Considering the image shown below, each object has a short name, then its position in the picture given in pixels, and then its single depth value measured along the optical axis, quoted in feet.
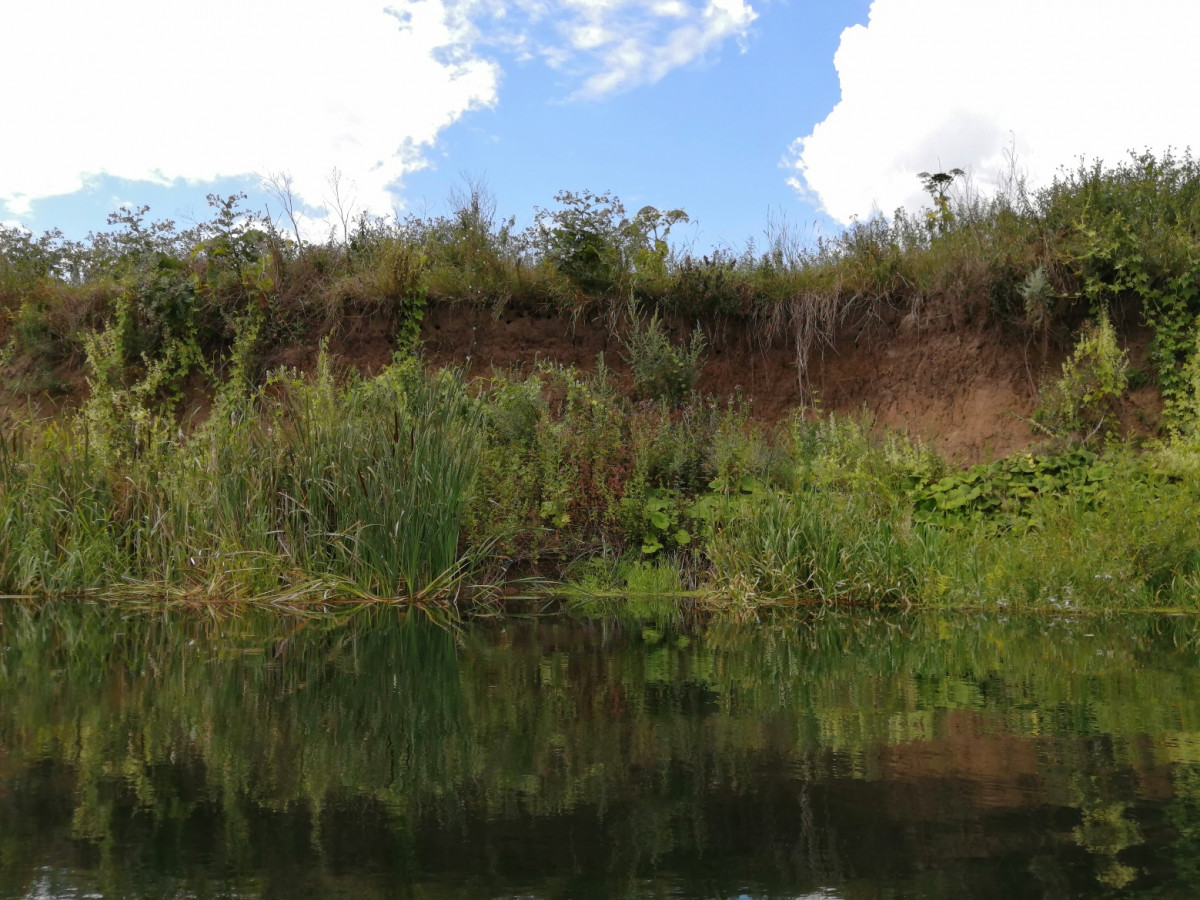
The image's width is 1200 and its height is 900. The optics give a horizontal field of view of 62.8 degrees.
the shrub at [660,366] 42.57
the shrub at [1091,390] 39.83
